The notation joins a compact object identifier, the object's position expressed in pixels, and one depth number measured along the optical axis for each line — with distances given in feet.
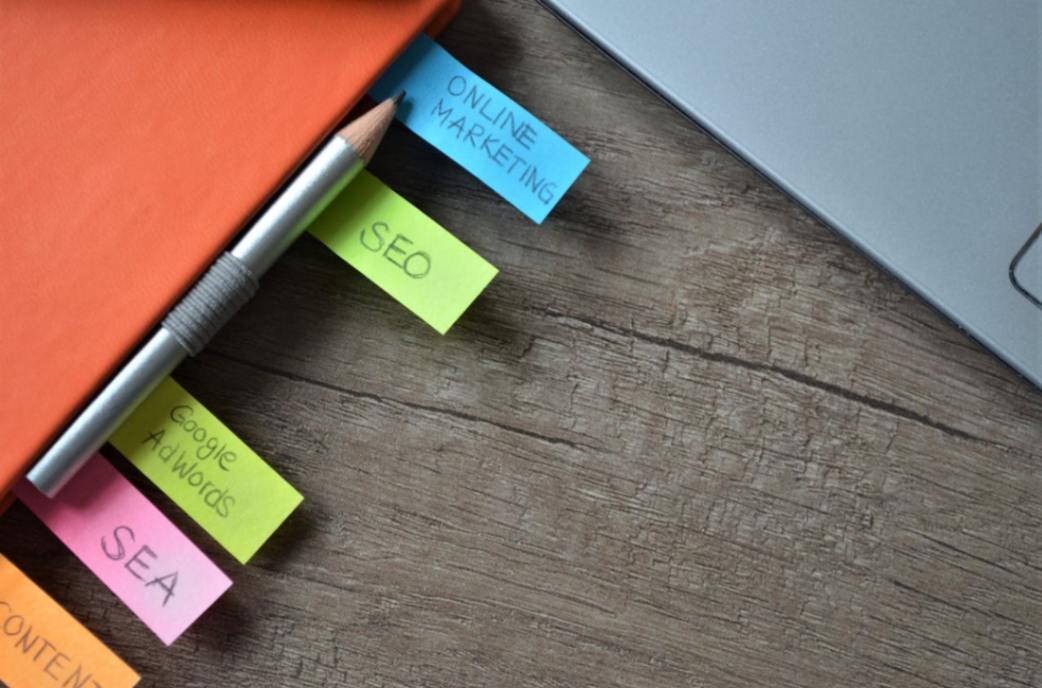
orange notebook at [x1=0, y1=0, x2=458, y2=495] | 1.68
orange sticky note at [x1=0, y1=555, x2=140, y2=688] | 1.71
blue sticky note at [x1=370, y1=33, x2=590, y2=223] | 1.79
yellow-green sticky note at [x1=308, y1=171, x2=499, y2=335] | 1.77
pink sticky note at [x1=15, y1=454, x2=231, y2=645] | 1.73
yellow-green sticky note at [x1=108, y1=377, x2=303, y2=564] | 1.75
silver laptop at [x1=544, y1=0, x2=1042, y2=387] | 1.63
